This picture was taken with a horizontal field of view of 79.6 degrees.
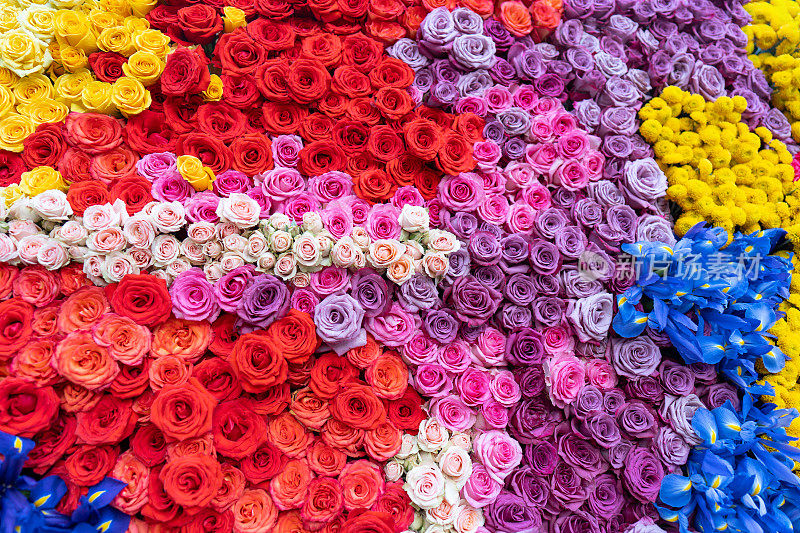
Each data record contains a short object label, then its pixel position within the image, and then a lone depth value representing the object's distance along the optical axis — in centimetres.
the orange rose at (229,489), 125
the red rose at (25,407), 115
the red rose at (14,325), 123
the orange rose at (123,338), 127
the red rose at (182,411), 121
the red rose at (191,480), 118
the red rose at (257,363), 127
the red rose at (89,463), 120
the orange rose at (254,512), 127
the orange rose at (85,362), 122
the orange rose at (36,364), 121
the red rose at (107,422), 123
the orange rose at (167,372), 128
